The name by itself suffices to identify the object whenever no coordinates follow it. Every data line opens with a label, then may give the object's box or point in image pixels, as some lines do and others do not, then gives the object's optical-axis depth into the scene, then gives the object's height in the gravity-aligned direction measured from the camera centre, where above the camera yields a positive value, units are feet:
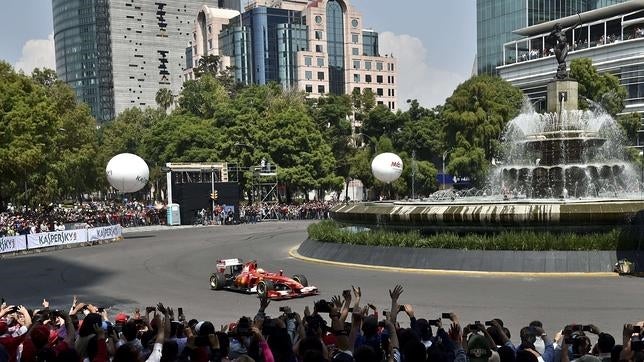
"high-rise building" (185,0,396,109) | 476.54 +77.71
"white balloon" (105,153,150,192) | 137.59 -3.21
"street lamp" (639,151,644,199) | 159.24 -5.68
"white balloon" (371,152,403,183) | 145.69 -3.90
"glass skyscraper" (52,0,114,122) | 639.85 +110.40
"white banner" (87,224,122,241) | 123.03 -14.83
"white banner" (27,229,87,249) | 111.86 -14.33
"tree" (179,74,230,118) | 264.11 +25.69
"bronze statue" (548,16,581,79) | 97.40 +14.58
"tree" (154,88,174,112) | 364.28 +33.51
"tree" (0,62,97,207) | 139.74 +5.36
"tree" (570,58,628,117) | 177.78 +15.98
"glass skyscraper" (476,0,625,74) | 318.86 +66.87
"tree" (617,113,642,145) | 181.47 +5.57
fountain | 70.18 -6.81
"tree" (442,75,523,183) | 188.03 +6.82
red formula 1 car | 57.72 -12.35
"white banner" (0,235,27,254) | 105.83 -13.98
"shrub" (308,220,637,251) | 68.15 -10.75
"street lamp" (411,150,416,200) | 214.28 -8.99
